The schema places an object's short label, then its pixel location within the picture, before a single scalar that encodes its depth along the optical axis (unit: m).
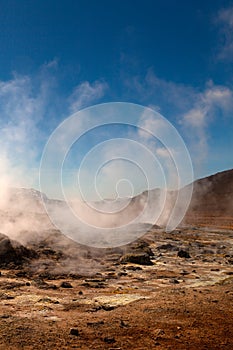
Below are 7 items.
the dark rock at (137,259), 23.35
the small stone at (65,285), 15.77
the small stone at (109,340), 8.93
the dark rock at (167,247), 32.59
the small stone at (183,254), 27.39
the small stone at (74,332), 9.35
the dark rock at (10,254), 20.06
